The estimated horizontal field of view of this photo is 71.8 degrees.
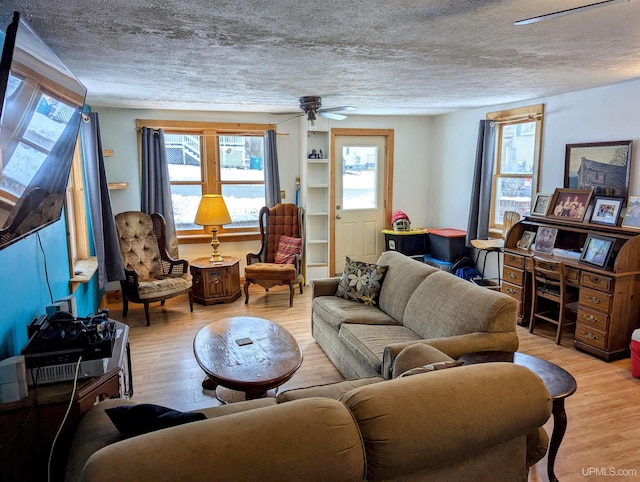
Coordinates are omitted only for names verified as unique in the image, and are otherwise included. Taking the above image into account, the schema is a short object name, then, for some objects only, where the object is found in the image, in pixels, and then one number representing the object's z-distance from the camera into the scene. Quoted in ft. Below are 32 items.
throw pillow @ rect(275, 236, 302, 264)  18.19
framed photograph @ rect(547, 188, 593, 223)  13.43
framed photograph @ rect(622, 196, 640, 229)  11.99
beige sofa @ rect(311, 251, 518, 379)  8.70
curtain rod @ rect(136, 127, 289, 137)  18.67
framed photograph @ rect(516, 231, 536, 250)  14.84
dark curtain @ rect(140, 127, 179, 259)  17.52
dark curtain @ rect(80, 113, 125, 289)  14.11
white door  20.43
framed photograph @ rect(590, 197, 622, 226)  12.60
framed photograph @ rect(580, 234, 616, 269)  12.05
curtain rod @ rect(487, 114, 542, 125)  15.42
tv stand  6.21
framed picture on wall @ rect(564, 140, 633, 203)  12.59
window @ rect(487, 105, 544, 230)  15.66
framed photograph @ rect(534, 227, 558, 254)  14.12
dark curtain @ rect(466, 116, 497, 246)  17.03
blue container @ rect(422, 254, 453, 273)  18.86
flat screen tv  5.16
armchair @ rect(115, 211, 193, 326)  15.65
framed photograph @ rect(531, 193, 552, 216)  14.63
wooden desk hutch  11.62
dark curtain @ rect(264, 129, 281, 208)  19.13
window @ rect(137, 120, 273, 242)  18.70
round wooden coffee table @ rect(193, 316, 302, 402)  8.29
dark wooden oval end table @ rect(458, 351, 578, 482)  6.93
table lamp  16.98
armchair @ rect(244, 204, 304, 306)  18.20
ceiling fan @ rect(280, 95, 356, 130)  14.21
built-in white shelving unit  19.62
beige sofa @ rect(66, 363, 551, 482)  3.95
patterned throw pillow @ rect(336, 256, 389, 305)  12.52
